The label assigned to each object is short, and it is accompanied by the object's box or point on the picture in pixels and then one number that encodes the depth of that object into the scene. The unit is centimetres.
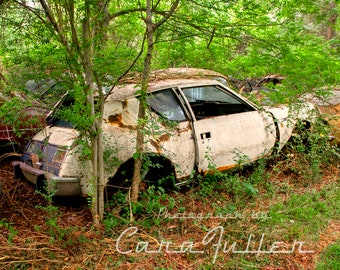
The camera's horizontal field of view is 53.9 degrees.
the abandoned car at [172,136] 402
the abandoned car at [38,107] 347
